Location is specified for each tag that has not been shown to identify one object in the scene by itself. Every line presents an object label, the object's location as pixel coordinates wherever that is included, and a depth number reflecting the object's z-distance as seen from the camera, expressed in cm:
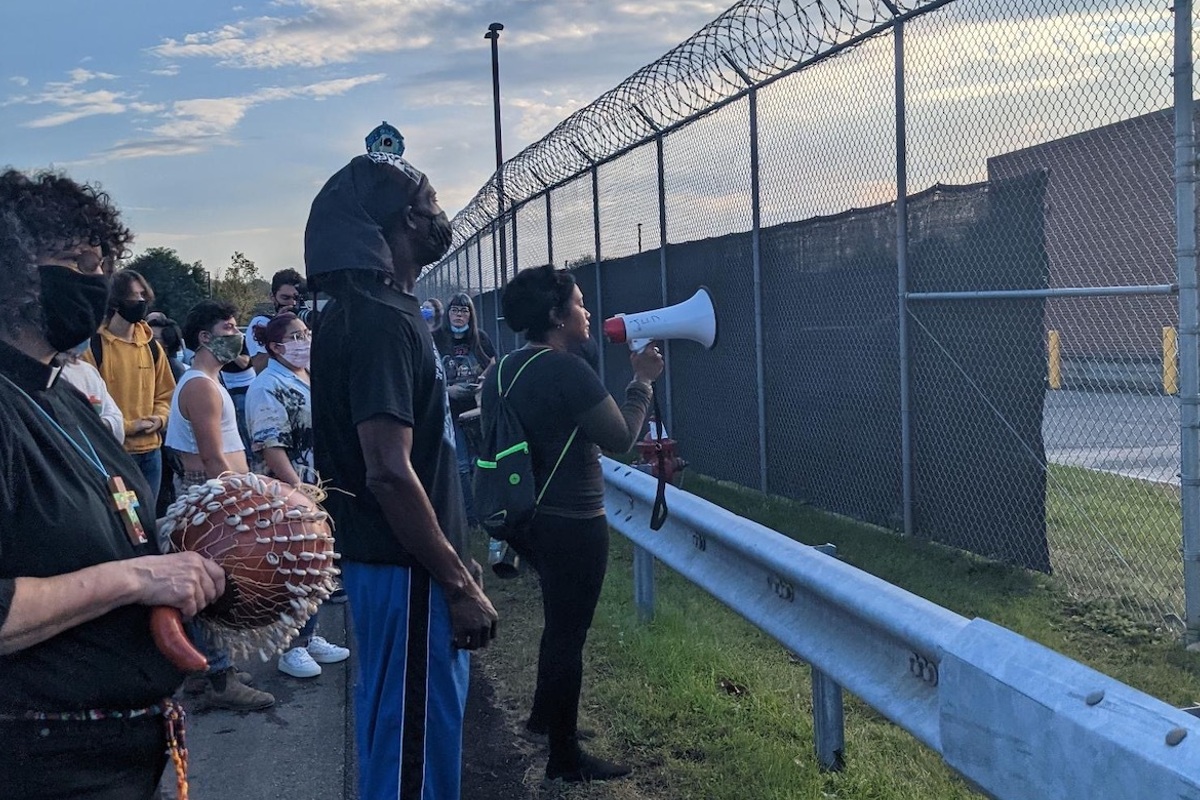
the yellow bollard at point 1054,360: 644
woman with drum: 200
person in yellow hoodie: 679
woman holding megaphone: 438
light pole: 2820
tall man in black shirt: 299
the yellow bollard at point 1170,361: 567
